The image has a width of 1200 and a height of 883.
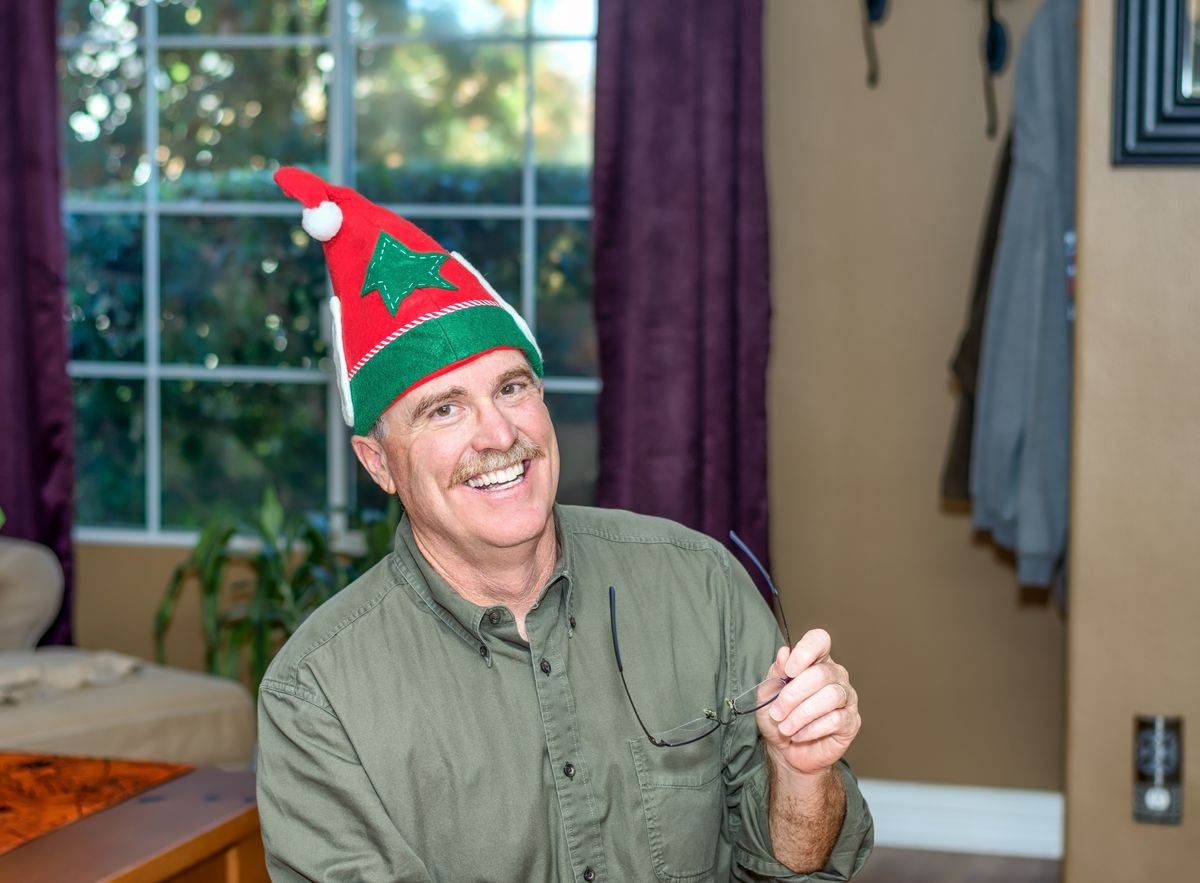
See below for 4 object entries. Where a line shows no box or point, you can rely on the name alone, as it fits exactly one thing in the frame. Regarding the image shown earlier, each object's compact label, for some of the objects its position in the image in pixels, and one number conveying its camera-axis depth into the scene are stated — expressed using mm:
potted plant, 3273
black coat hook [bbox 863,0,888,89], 3135
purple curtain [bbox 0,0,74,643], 3428
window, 3488
